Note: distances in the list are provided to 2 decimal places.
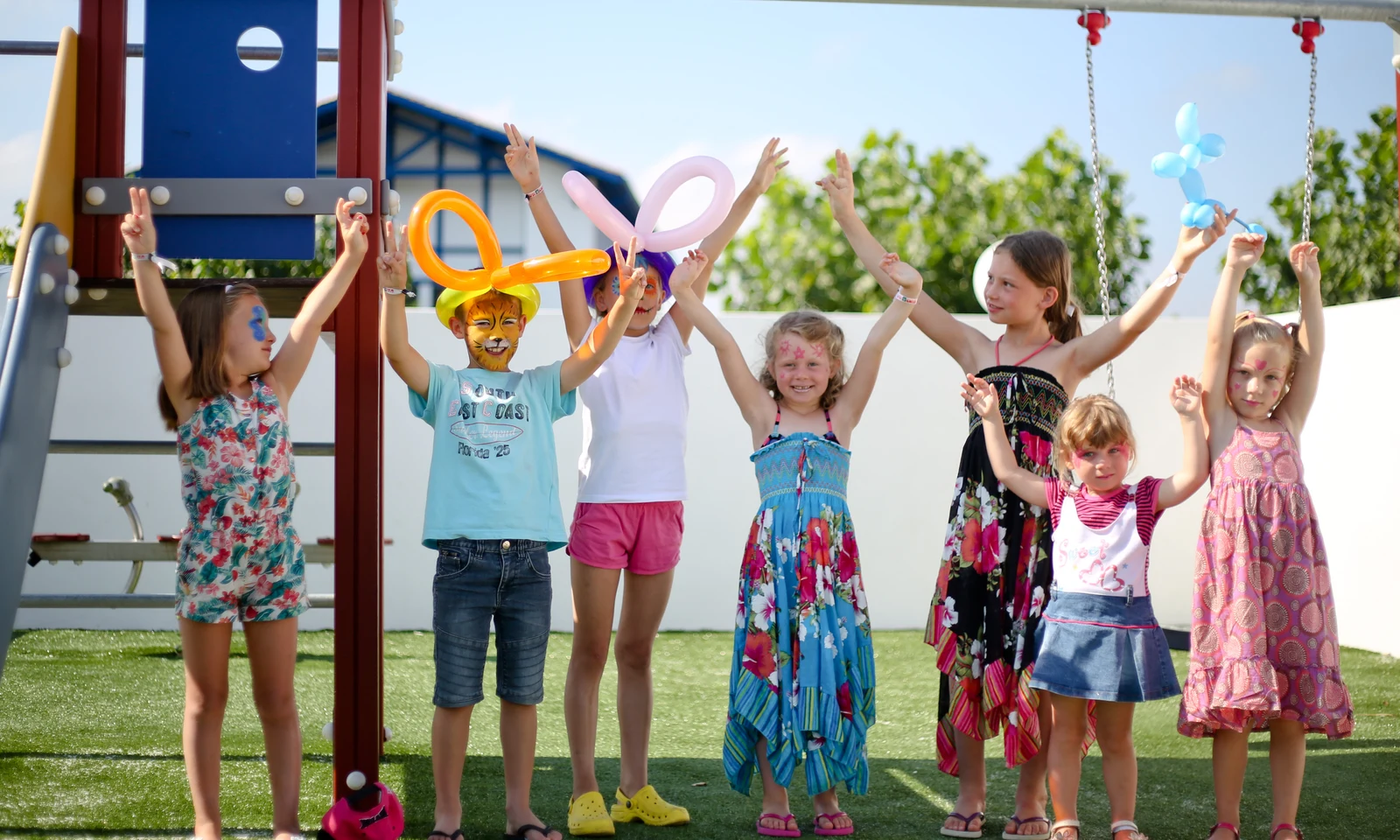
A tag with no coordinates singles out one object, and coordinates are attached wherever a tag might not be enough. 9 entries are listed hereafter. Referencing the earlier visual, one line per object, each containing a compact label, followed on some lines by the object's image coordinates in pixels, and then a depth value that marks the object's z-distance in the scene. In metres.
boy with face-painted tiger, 2.94
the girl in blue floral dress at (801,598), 3.14
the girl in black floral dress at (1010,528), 3.19
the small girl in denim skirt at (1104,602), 2.92
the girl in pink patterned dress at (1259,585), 2.98
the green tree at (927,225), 33.16
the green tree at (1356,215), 18.47
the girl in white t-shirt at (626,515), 3.22
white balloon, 5.59
